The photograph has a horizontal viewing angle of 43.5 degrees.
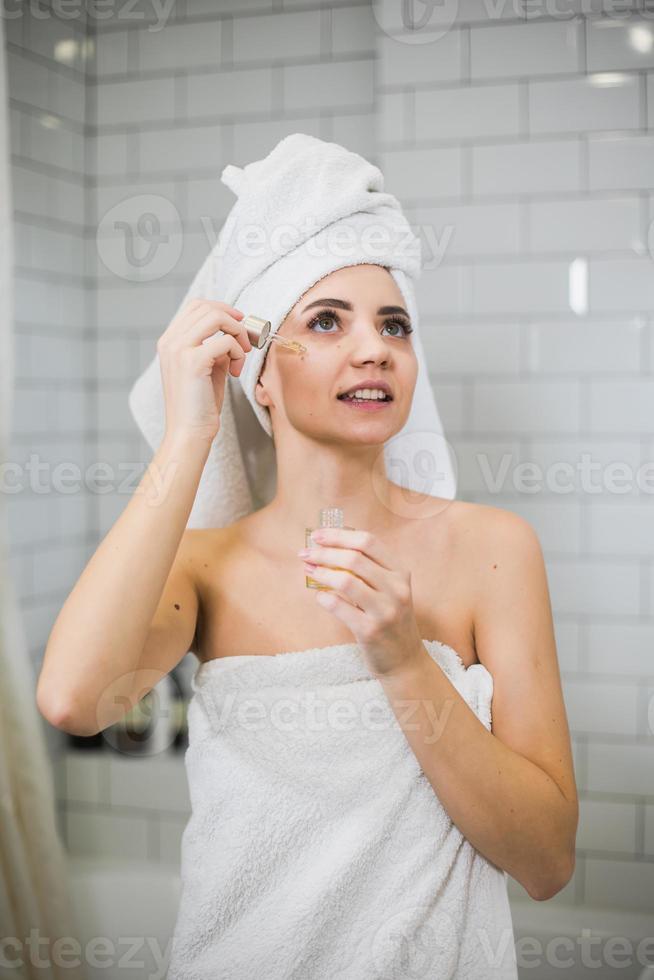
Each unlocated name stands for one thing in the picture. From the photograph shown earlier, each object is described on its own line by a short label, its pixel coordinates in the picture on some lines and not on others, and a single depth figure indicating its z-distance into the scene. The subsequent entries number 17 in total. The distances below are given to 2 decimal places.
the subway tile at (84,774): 1.58
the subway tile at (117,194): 1.46
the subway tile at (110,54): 1.42
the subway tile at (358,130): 1.44
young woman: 0.78
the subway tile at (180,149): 1.46
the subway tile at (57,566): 1.47
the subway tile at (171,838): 1.55
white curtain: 1.14
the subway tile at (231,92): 1.44
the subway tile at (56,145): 1.37
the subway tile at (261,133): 1.44
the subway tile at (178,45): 1.42
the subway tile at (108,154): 1.45
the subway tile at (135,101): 1.43
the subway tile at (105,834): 1.55
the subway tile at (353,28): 1.41
